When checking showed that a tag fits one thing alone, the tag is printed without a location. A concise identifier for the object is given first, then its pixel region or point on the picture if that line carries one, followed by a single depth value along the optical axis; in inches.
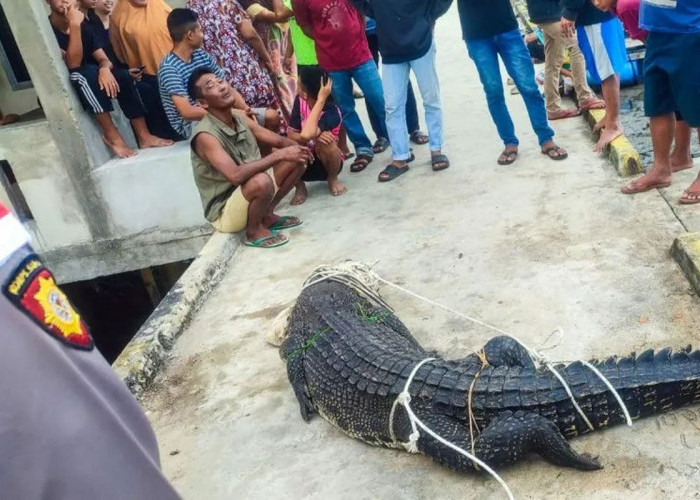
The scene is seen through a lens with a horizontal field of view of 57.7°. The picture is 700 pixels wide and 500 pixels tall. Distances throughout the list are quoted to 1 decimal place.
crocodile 87.1
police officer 33.0
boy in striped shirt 188.2
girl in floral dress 220.8
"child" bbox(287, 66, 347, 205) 202.1
